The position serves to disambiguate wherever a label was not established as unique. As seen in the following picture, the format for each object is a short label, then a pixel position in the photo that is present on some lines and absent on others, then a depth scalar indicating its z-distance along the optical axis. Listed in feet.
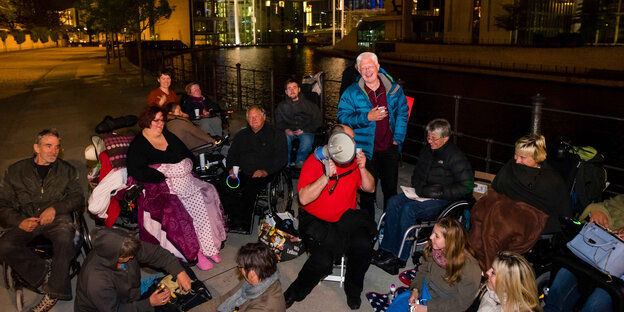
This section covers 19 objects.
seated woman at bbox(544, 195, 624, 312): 11.82
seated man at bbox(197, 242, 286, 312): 11.30
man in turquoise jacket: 17.83
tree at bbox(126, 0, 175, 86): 81.76
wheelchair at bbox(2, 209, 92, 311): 14.96
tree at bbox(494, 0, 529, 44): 136.05
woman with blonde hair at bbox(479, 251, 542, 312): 10.53
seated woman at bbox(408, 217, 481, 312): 12.84
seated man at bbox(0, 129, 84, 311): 14.71
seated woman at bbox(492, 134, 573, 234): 14.37
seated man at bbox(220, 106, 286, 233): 20.33
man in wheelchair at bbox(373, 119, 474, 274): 16.21
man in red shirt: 14.46
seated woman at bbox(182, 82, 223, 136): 28.02
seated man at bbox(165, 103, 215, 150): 22.07
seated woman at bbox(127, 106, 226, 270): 16.97
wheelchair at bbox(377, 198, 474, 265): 15.83
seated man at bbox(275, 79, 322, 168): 24.99
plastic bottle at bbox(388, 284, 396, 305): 14.71
